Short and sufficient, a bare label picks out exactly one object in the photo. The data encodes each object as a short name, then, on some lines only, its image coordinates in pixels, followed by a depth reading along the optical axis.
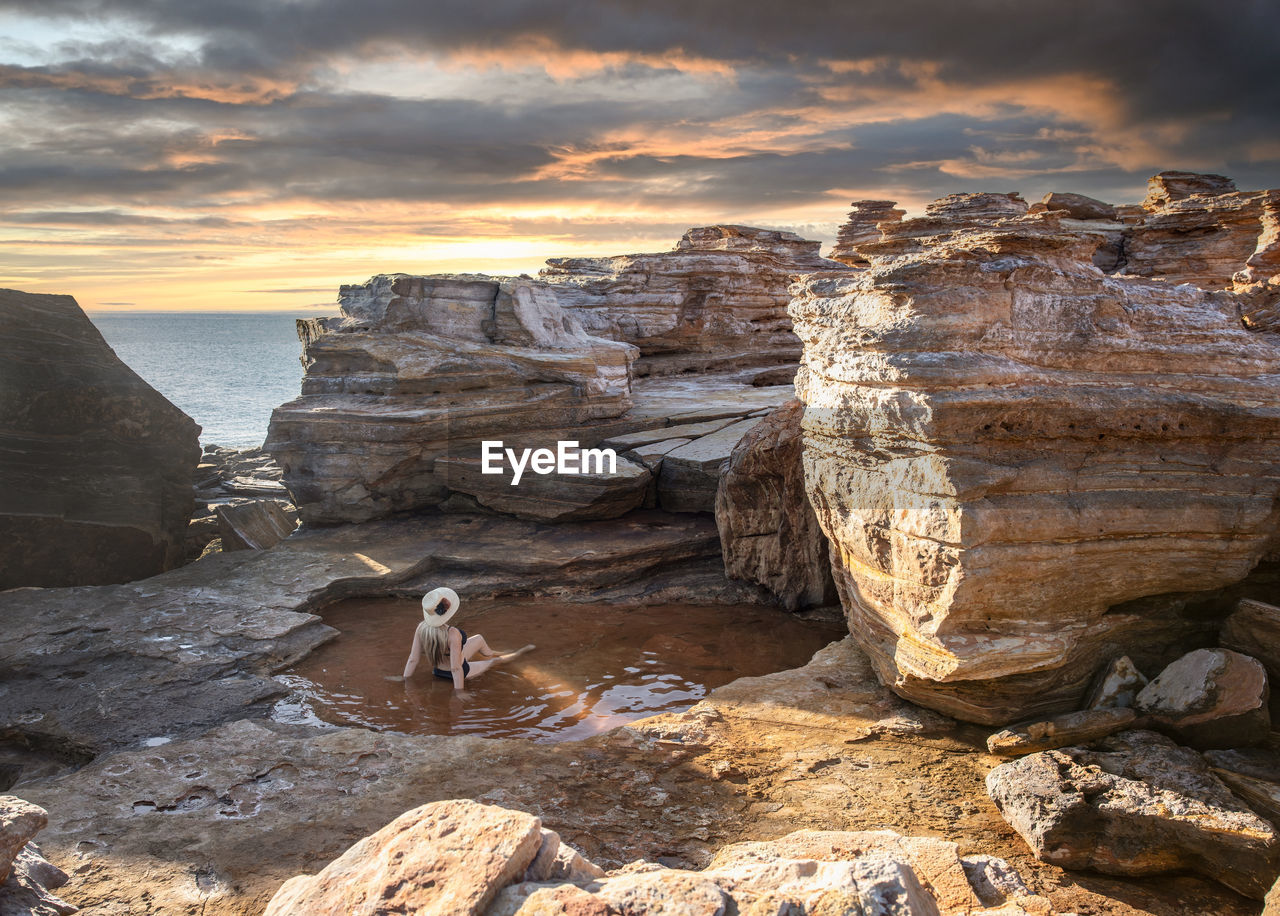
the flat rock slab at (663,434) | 11.16
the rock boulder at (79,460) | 9.77
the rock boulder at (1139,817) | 3.99
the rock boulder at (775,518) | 8.31
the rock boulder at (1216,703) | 4.70
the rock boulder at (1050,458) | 5.07
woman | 6.94
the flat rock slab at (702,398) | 12.27
